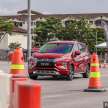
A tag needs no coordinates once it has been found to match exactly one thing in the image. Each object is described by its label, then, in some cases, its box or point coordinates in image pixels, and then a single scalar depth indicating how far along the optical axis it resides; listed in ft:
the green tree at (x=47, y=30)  309.22
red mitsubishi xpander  68.18
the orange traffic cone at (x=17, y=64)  55.62
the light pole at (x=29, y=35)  106.82
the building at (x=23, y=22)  319.68
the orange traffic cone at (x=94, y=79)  50.24
